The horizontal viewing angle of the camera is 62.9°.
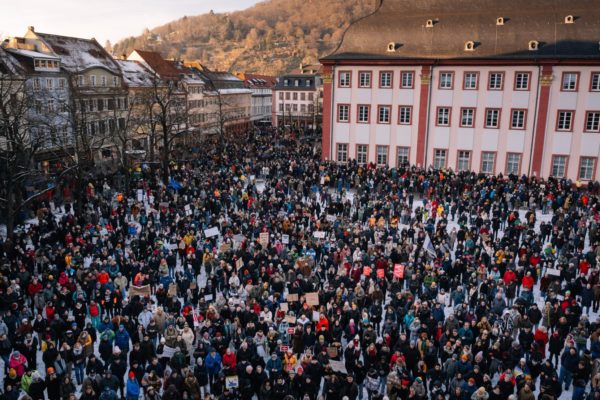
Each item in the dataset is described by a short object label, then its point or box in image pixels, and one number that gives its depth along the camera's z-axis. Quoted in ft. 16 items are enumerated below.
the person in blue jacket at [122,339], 45.27
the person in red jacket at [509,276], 55.20
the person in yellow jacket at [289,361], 42.91
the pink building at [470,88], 114.11
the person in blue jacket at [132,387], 39.53
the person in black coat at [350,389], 38.70
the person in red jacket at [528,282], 54.95
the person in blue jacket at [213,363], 42.63
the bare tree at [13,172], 74.43
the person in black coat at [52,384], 39.75
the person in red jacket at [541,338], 44.62
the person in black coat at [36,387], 39.17
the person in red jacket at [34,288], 54.54
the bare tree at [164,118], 114.73
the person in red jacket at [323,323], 46.42
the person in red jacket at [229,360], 42.70
